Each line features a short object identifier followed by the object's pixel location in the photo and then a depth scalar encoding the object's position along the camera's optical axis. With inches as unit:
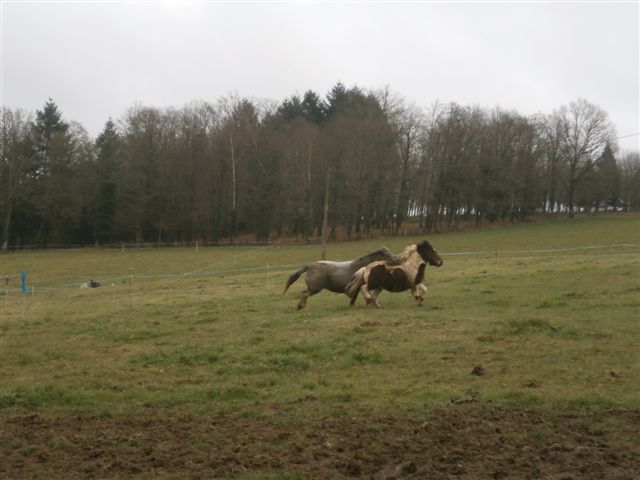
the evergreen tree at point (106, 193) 3203.7
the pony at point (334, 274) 789.9
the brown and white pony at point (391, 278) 748.6
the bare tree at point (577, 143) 3597.4
